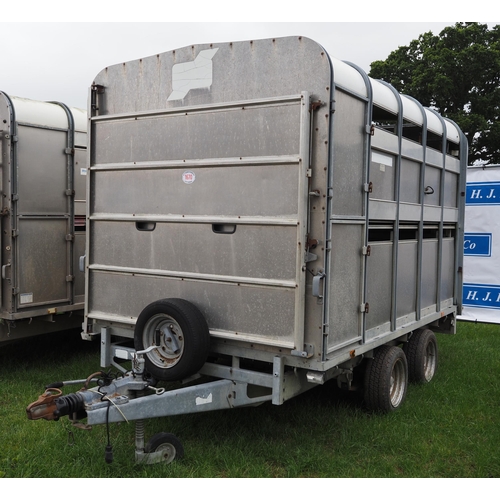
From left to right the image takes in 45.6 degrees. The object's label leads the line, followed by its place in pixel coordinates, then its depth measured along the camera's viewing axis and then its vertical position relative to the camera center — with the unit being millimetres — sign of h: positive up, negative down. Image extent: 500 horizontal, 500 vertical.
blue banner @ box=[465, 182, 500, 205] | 9734 +620
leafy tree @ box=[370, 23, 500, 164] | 23141 +5932
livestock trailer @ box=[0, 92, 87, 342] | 6273 +69
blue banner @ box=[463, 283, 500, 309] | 9930 -1100
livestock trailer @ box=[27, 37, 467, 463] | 4250 -41
